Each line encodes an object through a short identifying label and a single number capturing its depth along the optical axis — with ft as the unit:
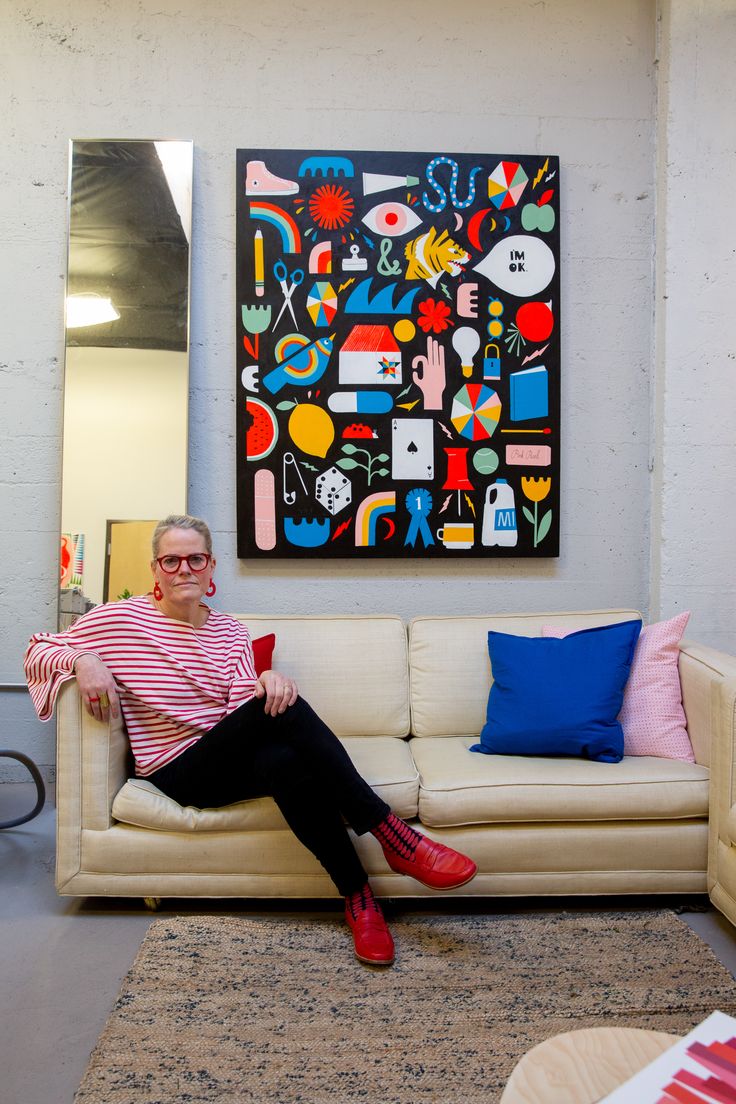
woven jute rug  4.75
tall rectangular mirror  9.50
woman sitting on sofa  6.40
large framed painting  9.64
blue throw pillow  7.42
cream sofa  6.79
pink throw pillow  7.60
